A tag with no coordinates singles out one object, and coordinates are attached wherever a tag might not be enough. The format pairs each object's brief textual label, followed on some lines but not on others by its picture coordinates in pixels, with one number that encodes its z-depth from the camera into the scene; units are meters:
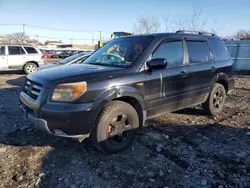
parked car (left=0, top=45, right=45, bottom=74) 12.49
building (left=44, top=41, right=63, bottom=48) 79.70
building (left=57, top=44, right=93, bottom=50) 69.82
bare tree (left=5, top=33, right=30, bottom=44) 52.80
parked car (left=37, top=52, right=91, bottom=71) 7.93
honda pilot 2.99
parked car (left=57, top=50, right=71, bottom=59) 37.32
